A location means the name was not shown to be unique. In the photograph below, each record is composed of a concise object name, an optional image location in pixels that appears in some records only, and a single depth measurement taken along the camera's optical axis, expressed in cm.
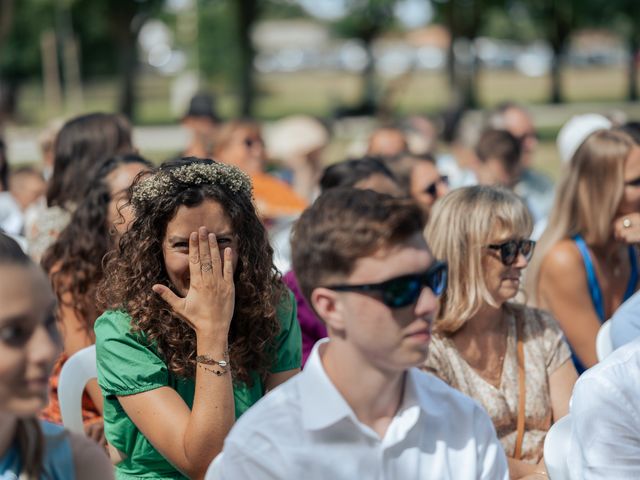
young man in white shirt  424
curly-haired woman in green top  535
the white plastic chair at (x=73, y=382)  651
